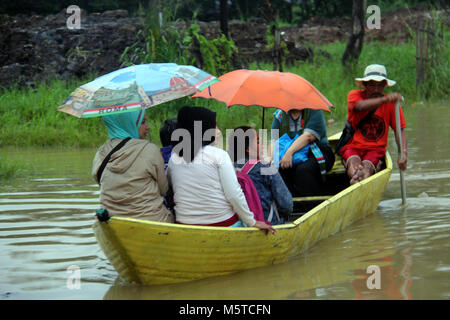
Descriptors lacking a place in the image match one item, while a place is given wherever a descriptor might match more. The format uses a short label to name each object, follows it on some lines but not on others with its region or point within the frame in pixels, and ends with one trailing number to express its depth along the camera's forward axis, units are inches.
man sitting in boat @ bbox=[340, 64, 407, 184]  522.3
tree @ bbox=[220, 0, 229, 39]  1430.9
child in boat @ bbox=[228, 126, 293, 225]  391.5
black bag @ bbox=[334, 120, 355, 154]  551.2
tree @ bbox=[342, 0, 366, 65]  1235.9
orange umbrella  450.6
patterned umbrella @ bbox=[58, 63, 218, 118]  359.9
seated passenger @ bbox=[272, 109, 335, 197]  508.1
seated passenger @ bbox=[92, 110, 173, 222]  356.2
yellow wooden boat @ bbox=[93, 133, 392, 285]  331.3
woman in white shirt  353.7
